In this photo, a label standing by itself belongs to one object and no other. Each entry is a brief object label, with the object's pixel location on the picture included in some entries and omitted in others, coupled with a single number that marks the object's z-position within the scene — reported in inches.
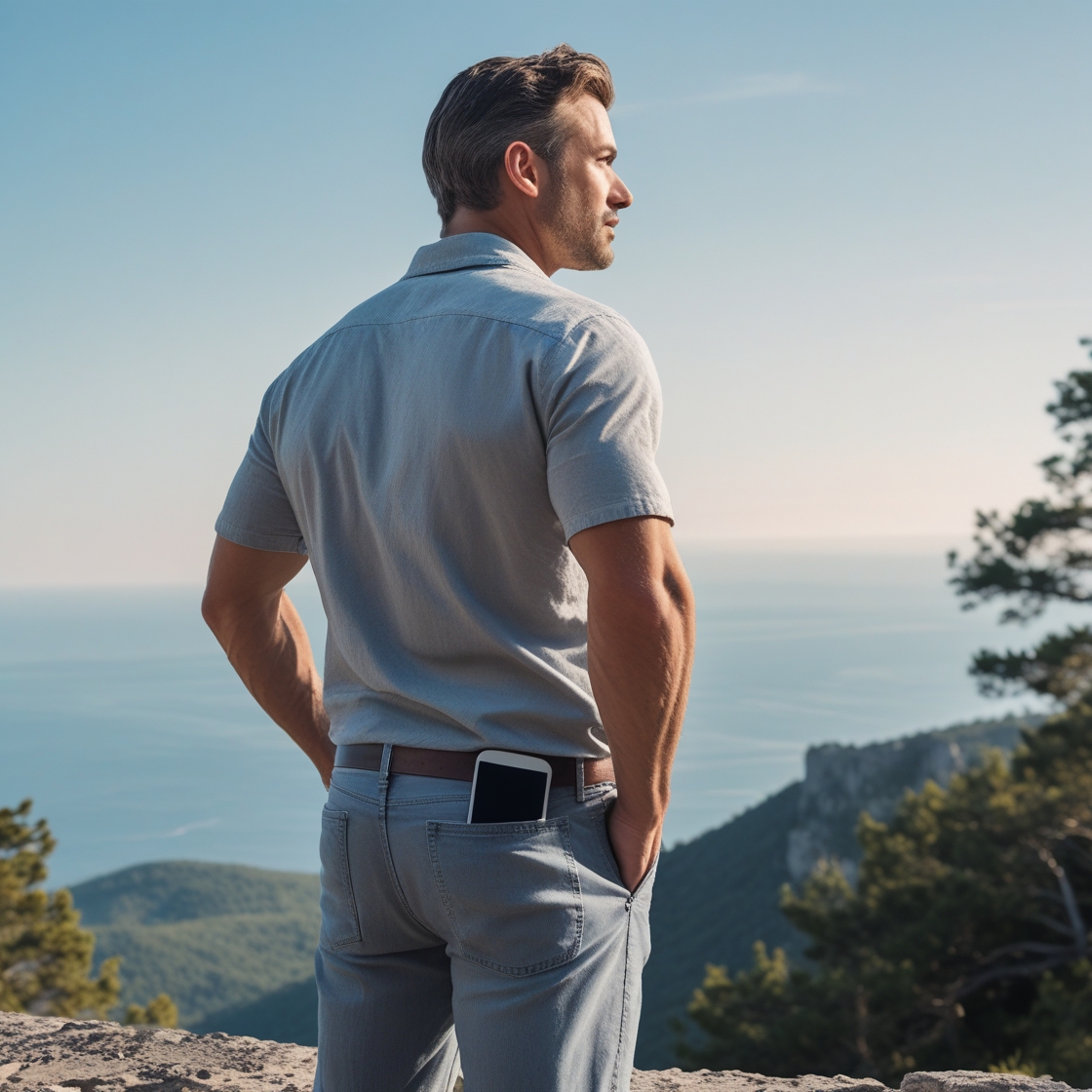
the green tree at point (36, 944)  587.8
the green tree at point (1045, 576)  506.6
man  45.0
